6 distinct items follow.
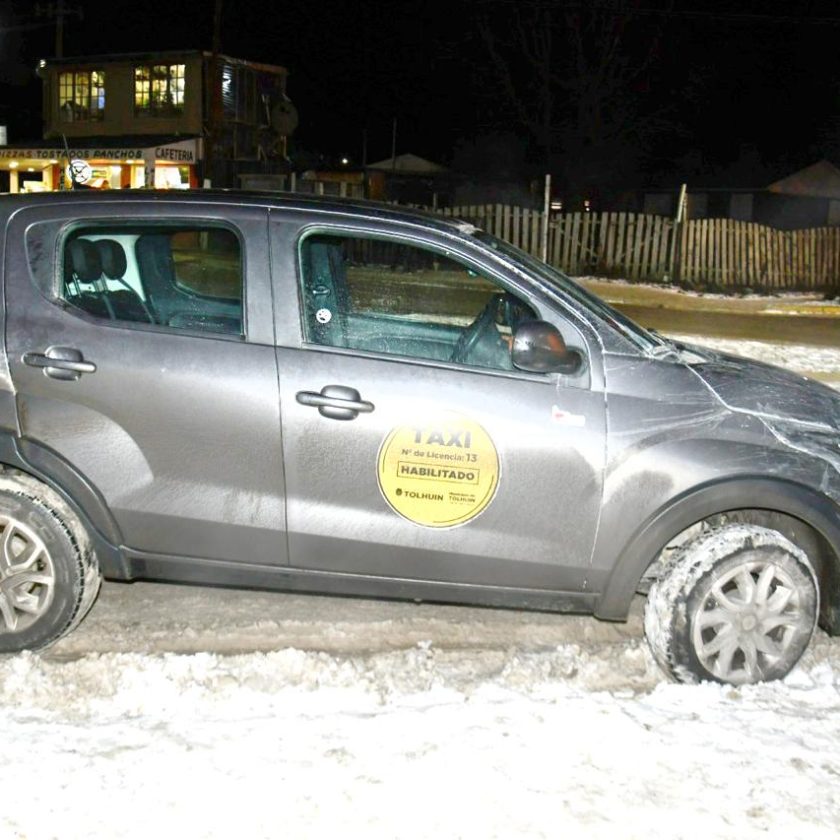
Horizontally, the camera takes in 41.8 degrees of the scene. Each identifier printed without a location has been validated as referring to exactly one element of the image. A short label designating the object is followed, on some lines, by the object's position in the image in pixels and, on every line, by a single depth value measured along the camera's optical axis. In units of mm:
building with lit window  38750
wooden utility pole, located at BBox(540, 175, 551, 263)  23375
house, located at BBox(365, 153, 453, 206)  44375
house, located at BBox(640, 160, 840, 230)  36875
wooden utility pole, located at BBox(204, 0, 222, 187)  28156
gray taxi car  4109
